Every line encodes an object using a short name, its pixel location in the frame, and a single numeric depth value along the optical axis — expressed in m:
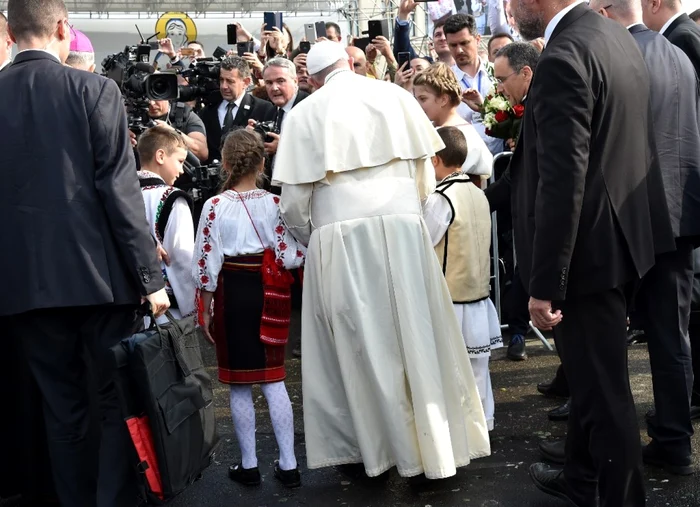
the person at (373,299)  4.29
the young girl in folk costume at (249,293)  4.61
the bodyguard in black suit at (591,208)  3.33
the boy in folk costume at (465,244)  4.82
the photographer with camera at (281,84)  7.12
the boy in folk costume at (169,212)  4.79
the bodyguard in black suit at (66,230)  3.85
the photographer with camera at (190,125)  7.13
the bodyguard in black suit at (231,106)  7.77
